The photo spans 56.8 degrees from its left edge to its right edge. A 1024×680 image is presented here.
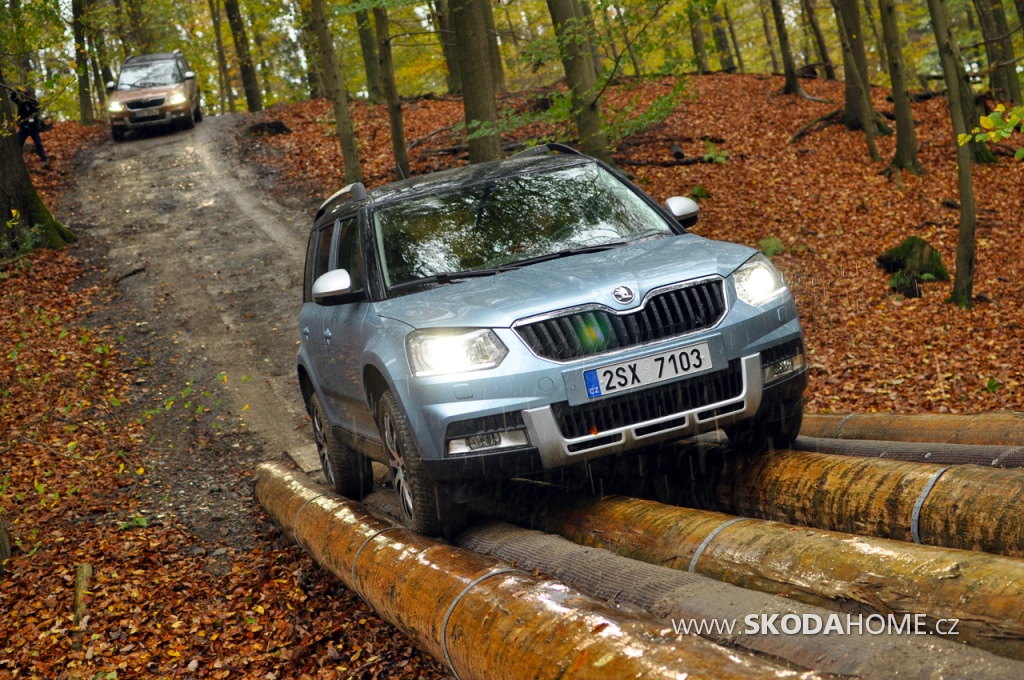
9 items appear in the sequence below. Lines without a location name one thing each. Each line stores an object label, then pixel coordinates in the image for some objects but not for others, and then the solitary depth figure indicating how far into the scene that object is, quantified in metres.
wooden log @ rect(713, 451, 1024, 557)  3.83
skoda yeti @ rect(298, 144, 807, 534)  4.49
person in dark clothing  18.69
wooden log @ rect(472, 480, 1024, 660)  2.95
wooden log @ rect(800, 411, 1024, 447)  5.71
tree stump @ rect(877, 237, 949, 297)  12.95
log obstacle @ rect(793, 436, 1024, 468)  4.93
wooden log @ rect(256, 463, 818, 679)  2.82
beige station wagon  24.34
